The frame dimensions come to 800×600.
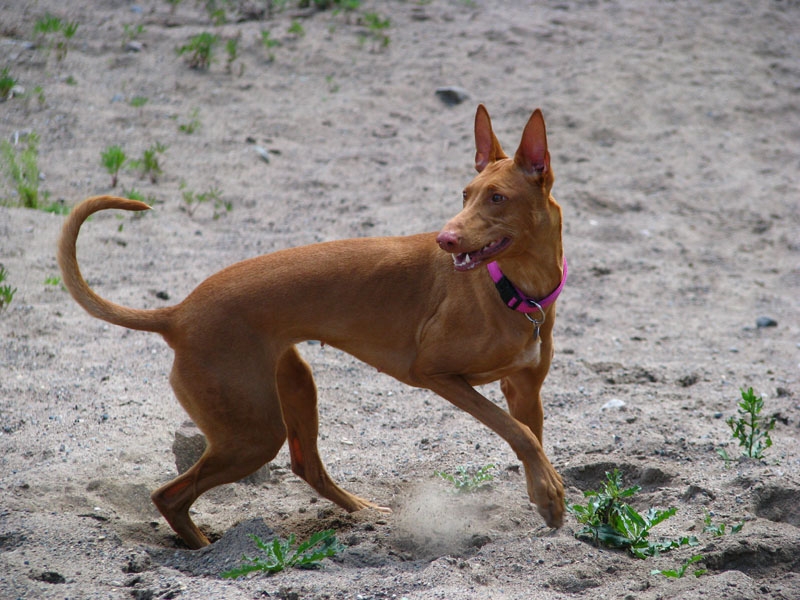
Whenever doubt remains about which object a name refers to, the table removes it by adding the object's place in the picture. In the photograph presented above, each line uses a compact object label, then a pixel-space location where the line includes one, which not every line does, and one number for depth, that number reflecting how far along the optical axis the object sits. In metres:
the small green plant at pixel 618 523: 7.66
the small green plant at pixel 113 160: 14.76
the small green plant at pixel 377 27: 20.68
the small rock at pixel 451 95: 18.86
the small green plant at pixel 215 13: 20.47
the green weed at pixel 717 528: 7.68
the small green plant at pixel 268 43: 19.69
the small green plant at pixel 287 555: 7.26
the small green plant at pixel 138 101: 17.36
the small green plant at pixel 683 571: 7.11
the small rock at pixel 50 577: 7.04
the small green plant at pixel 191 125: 16.94
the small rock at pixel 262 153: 16.67
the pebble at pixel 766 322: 13.15
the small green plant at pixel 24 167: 14.23
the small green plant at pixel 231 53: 19.08
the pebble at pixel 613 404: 10.85
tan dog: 7.86
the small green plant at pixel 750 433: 8.78
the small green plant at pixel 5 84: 16.81
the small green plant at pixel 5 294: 11.66
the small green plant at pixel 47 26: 18.75
